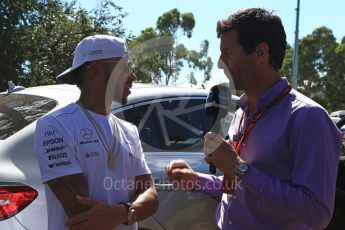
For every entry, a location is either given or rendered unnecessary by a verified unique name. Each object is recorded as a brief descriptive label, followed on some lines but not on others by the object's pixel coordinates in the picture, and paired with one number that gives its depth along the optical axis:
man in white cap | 1.85
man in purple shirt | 1.77
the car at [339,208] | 3.74
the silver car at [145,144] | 2.43
